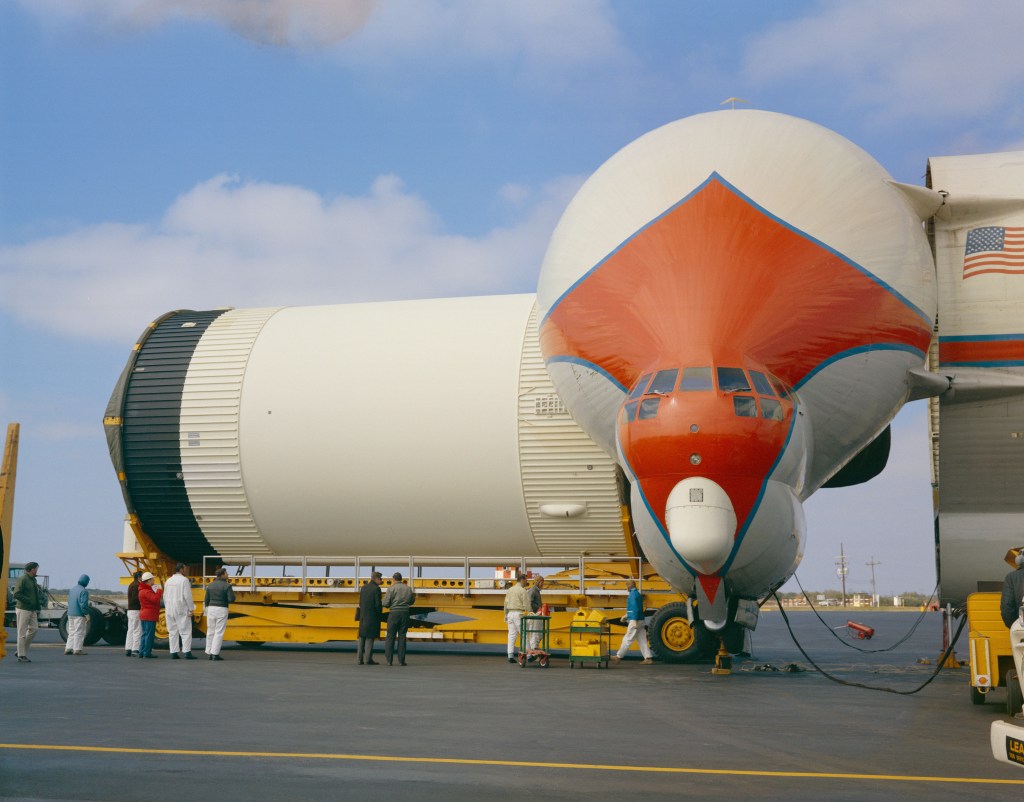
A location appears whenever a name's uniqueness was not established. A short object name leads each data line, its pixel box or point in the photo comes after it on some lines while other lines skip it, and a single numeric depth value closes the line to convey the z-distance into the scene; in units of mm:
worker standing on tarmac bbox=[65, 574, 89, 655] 22578
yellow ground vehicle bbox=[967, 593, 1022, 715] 12625
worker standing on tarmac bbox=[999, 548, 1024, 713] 10930
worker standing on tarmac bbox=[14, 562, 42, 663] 20719
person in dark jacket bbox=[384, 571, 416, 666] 20344
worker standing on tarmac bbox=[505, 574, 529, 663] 20875
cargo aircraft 16047
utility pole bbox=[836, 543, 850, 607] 126375
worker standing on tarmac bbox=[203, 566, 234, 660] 21672
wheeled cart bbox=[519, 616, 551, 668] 20359
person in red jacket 22547
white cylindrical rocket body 22391
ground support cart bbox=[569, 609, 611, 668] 19703
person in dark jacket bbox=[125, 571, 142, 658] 22906
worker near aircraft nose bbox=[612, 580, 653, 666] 20641
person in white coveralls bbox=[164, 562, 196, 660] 22094
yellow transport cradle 22156
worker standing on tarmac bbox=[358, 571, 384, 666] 20766
